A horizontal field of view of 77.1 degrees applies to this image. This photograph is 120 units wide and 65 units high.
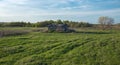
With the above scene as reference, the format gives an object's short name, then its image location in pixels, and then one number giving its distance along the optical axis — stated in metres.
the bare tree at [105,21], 30.88
